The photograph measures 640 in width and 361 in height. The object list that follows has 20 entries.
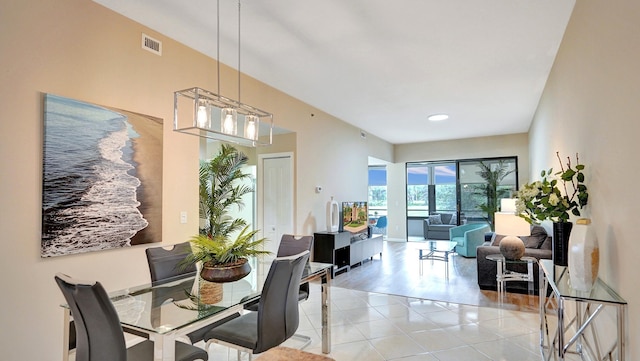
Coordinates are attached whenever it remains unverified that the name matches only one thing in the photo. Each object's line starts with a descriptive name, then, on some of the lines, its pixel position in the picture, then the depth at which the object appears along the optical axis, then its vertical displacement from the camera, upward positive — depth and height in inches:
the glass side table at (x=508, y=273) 173.2 -44.5
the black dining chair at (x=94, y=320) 61.9 -24.4
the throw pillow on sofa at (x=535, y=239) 193.9 -28.8
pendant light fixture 92.5 +22.1
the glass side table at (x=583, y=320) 72.8 -33.8
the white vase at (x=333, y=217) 250.1 -21.4
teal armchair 291.0 -42.9
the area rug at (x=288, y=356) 66.0 -32.5
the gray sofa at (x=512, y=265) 186.2 -42.0
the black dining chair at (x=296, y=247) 129.6 -23.4
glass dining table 65.2 -27.3
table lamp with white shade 167.5 -21.3
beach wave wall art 100.7 +3.2
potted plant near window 343.0 +1.9
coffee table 230.4 -42.9
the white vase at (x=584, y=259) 81.0 -16.6
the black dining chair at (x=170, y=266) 101.7 -24.3
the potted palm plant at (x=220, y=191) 177.6 -1.6
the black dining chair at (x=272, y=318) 82.2 -32.3
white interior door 223.0 -5.4
